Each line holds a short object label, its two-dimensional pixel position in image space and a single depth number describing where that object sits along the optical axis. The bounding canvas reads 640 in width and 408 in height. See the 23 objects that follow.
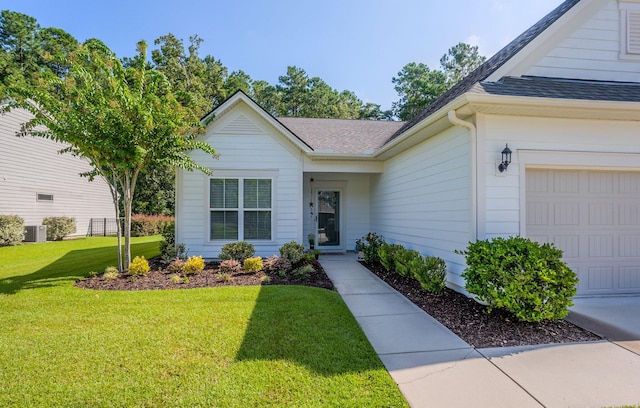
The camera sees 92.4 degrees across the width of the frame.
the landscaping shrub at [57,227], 14.76
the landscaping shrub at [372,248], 8.68
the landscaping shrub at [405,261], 6.36
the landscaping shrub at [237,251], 8.01
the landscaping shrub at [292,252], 7.94
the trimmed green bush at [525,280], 3.86
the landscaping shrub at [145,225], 18.38
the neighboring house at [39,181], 13.37
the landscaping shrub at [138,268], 6.80
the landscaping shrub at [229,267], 7.18
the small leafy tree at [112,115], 6.07
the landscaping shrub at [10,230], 12.30
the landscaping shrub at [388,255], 7.40
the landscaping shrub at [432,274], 5.51
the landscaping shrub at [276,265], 7.34
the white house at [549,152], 4.88
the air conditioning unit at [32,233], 13.91
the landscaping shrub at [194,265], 7.09
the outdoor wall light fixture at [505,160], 4.82
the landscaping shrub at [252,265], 7.23
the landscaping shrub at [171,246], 8.13
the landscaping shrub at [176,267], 7.17
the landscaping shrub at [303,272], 6.78
